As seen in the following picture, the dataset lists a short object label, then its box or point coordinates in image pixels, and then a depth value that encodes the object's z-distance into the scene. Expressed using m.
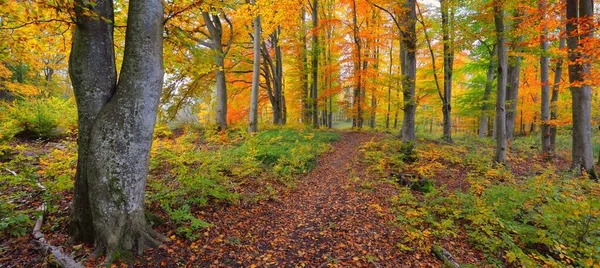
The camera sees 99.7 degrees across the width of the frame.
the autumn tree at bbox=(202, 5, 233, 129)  11.81
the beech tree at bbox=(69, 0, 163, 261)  3.04
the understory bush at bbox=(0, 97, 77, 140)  9.07
